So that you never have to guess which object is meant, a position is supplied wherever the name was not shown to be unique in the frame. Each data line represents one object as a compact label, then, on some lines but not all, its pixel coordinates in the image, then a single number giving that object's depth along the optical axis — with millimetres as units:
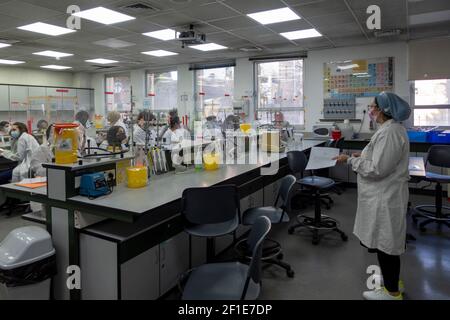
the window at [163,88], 8477
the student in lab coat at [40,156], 3682
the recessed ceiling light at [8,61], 7574
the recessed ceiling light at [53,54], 6570
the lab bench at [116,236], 2014
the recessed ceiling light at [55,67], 8406
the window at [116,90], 9140
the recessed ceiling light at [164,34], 5016
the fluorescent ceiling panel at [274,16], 4180
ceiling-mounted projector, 4723
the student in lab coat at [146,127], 3135
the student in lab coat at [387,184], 2109
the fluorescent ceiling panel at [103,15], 4063
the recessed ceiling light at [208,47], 6004
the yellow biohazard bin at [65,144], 2285
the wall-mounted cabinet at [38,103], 8227
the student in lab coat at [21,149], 4402
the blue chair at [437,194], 3823
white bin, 1989
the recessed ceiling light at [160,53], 6508
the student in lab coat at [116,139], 2914
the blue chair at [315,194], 3672
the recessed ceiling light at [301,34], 5133
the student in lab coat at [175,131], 4262
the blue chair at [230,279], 1579
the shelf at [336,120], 6338
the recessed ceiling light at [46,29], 4680
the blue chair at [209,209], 2295
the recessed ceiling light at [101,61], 7487
